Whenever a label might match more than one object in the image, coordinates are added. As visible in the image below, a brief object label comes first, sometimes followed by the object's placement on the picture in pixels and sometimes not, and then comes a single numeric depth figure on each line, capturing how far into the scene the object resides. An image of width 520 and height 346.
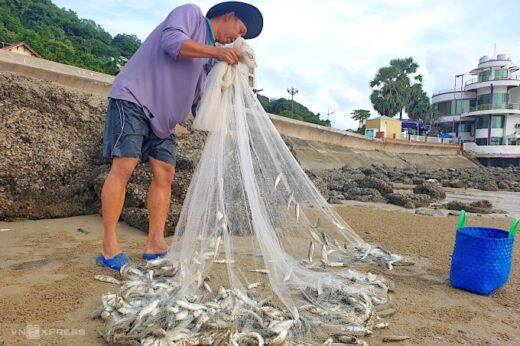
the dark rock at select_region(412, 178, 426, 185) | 15.04
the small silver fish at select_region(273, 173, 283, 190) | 2.95
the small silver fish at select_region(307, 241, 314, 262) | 3.01
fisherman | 2.86
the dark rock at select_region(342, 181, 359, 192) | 10.17
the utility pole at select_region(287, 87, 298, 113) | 53.58
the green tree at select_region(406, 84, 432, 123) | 58.94
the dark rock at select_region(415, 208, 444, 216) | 7.17
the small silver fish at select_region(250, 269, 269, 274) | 2.58
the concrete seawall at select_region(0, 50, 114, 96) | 10.79
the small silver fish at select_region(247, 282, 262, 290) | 2.46
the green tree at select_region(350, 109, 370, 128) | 58.29
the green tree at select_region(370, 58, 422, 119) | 56.69
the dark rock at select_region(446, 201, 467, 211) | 8.46
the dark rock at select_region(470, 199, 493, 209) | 8.90
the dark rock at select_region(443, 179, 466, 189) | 16.32
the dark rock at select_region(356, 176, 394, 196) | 10.04
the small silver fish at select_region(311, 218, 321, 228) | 3.07
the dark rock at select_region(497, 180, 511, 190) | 17.11
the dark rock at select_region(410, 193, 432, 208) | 9.07
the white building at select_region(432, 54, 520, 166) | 45.72
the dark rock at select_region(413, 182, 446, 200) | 10.64
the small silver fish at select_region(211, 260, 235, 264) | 2.52
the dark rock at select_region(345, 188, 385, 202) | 9.02
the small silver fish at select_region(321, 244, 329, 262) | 3.13
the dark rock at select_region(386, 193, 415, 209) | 8.41
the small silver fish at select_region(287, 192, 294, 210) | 2.97
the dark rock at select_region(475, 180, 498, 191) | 15.97
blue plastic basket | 2.87
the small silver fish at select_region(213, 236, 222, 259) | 2.65
